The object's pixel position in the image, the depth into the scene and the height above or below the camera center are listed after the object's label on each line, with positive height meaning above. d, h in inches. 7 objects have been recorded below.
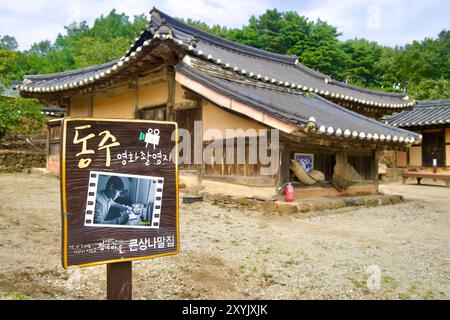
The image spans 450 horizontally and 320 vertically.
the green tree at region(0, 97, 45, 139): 502.3 +76.7
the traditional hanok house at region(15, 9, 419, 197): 281.9 +56.9
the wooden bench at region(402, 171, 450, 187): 551.2 -12.8
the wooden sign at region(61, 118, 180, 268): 88.3 -6.9
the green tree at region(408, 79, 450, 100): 940.6 +218.0
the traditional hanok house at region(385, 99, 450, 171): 650.8 +69.6
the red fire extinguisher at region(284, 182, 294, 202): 278.7 -21.2
